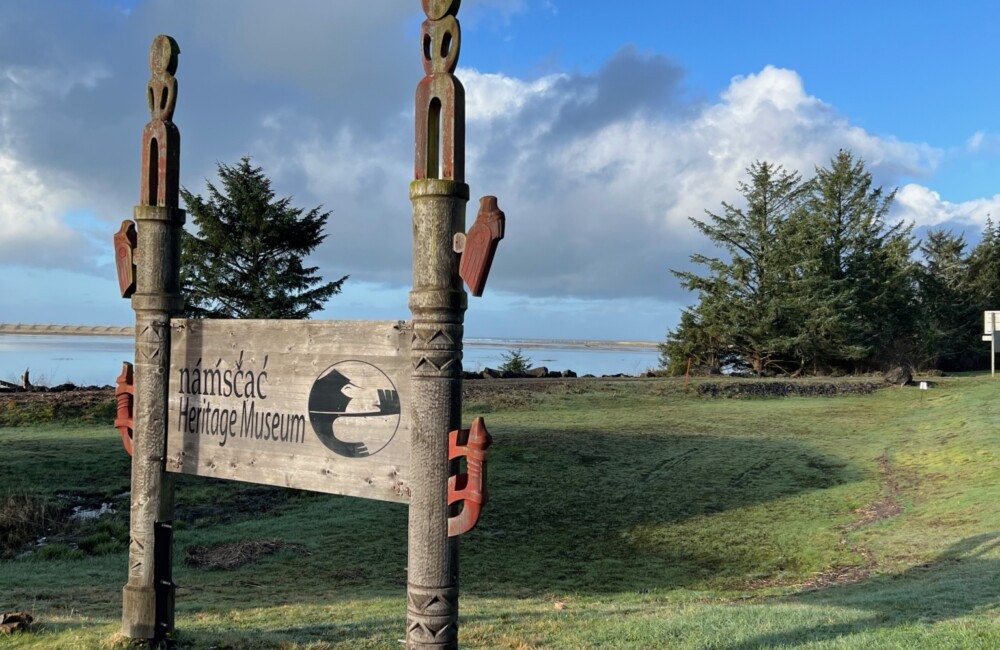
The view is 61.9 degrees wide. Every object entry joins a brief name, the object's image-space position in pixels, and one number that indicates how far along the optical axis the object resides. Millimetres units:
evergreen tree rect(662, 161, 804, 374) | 40938
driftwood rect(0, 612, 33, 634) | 6148
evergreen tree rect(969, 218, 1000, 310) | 50188
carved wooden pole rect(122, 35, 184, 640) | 6320
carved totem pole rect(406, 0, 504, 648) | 4559
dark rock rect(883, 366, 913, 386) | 31506
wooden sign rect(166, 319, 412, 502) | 4996
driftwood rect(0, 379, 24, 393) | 22250
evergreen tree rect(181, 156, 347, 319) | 28750
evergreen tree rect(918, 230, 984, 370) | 45062
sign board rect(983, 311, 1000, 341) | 36500
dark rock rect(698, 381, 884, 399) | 28391
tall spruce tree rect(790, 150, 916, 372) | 40156
